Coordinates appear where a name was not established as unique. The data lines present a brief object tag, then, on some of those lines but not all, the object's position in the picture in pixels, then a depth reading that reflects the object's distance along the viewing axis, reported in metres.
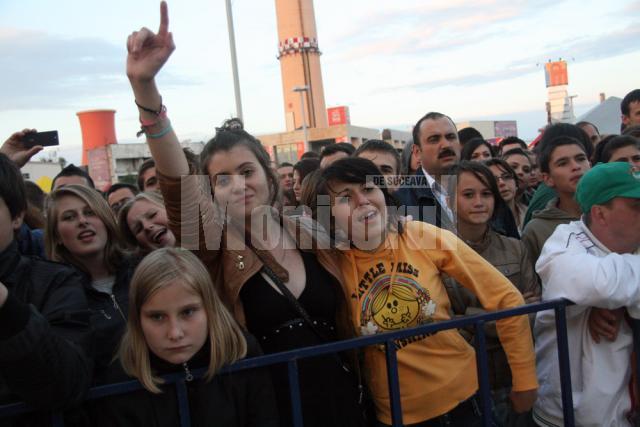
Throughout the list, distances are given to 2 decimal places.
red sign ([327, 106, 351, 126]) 58.44
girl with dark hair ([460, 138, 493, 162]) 4.85
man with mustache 3.36
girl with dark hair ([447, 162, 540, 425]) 2.32
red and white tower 54.94
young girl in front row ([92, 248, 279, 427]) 1.63
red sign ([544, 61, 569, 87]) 66.25
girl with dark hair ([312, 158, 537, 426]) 1.95
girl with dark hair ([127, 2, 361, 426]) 1.79
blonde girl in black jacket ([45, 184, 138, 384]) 2.32
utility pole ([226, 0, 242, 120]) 11.06
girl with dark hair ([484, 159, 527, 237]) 3.63
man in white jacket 1.89
